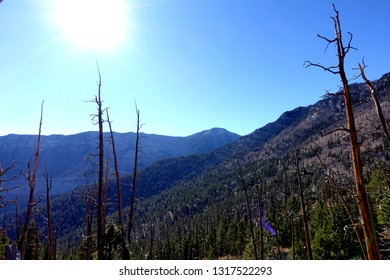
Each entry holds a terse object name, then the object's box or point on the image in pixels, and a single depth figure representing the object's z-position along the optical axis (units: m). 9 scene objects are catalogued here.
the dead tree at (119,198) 19.26
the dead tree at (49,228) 20.34
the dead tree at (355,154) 5.57
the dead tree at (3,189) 7.77
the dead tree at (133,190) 20.08
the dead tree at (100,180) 14.74
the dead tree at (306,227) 19.95
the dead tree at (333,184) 5.59
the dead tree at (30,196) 11.51
